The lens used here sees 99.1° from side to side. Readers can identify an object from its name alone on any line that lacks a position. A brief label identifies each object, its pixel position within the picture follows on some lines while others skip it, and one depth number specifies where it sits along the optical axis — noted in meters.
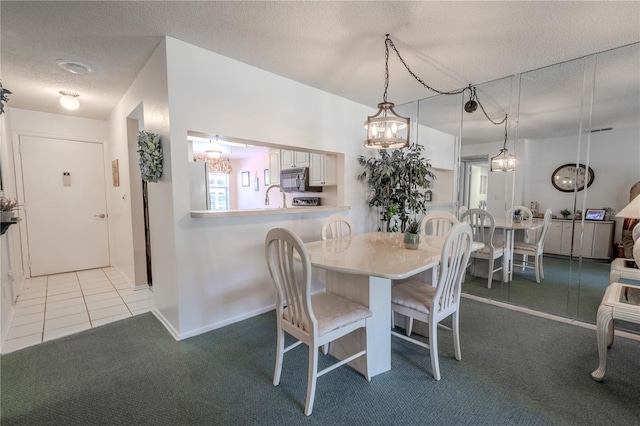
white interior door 3.98
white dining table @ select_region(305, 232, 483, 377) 1.63
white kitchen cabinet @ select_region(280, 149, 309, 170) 4.38
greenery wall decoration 2.30
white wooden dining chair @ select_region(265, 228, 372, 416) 1.48
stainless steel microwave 4.17
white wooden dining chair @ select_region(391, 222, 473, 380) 1.72
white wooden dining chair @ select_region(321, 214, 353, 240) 2.70
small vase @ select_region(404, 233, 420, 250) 2.15
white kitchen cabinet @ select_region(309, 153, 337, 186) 3.75
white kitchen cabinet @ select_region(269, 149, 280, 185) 5.37
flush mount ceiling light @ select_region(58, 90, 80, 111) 3.05
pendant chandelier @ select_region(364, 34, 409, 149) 2.00
